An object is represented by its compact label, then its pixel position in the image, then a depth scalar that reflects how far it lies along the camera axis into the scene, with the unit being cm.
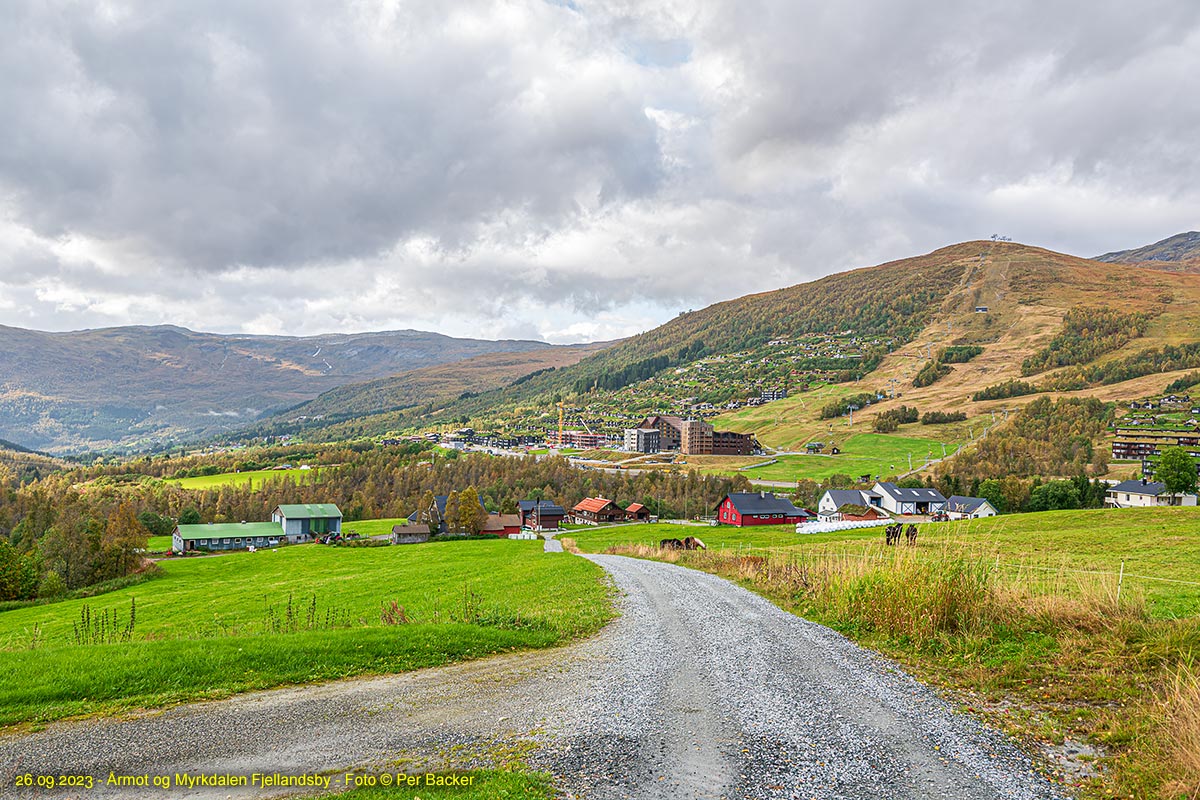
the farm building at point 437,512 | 9788
